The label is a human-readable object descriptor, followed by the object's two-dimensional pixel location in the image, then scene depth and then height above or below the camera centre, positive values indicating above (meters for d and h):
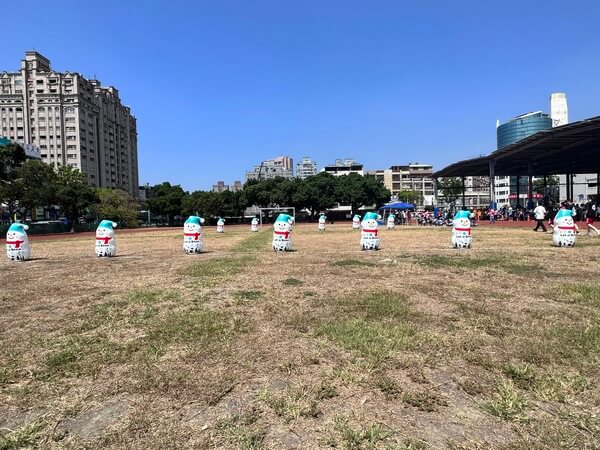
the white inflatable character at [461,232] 14.86 -0.61
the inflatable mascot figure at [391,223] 34.09 -0.58
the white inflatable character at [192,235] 14.75 -0.51
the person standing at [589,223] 18.45 -0.52
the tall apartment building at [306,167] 194.46 +22.25
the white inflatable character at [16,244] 13.35 -0.61
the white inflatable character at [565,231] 14.41 -0.63
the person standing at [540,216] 23.27 -0.21
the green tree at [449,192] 99.39 +5.04
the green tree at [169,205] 66.06 +2.37
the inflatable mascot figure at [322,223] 35.20 -0.49
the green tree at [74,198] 46.31 +2.60
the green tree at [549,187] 79.25 +5.00
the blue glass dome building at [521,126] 104.75 +21.28
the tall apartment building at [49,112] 110.50 +27.92
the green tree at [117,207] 54.09 +1.81
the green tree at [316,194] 64.60 +3.41
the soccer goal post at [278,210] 62.62 +1.25
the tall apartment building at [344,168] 136.50 +15.07
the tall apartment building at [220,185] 174.57 +14.20
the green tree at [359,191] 65.75 +3.78
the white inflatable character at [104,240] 13.92 -0.57
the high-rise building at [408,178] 134.12 +11.50
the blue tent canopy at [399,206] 46.64 +0.99
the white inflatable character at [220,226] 32.72 -0.50
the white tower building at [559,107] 123.96 +29.64
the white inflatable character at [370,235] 14.70 -0.64
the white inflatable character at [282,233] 14.74 -0.51
